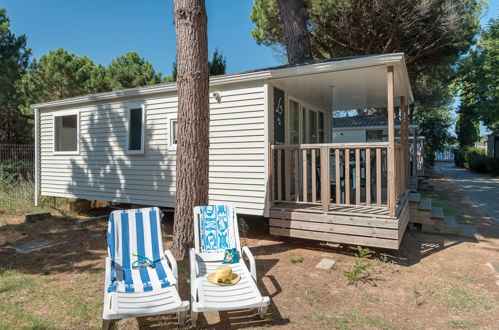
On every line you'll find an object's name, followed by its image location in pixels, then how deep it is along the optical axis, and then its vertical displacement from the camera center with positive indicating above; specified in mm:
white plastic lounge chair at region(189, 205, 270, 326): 2730 -1070
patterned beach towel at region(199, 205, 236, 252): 3828 -741
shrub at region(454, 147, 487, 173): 20370 +446
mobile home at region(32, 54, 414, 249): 4594 +457
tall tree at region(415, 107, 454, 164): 28734 +3327
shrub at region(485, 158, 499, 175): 18141 -15
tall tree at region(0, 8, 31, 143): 13891 +3706
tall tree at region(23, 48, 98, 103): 14094 +3996
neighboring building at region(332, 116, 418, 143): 15453 +1764
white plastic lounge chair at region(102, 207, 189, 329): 2618 -1058
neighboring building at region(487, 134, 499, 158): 19422 +1141
